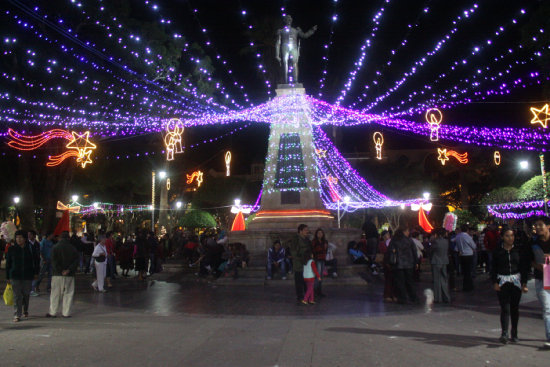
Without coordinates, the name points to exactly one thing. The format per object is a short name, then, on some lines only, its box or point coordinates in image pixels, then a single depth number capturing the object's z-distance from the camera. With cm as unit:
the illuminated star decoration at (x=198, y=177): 3700
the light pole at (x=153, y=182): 3161
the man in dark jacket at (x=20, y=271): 815
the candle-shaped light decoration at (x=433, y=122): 1692
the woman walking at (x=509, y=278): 598
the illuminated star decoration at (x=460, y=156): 3013
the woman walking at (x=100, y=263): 1208
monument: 1686
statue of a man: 1794
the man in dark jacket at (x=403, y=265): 938
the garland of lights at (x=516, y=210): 2969
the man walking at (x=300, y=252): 942
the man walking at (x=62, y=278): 845
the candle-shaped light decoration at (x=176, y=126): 1840
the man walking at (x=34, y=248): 865
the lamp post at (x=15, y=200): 2847
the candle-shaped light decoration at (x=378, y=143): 2399
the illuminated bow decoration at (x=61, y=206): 2263
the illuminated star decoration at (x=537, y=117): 1492
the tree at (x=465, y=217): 3769
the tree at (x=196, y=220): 3762
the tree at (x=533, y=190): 2680
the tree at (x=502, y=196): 3122
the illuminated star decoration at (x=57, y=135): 1808
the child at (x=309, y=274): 938
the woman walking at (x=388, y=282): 962
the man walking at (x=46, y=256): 1222
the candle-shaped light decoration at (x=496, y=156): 2869
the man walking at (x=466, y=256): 1107
